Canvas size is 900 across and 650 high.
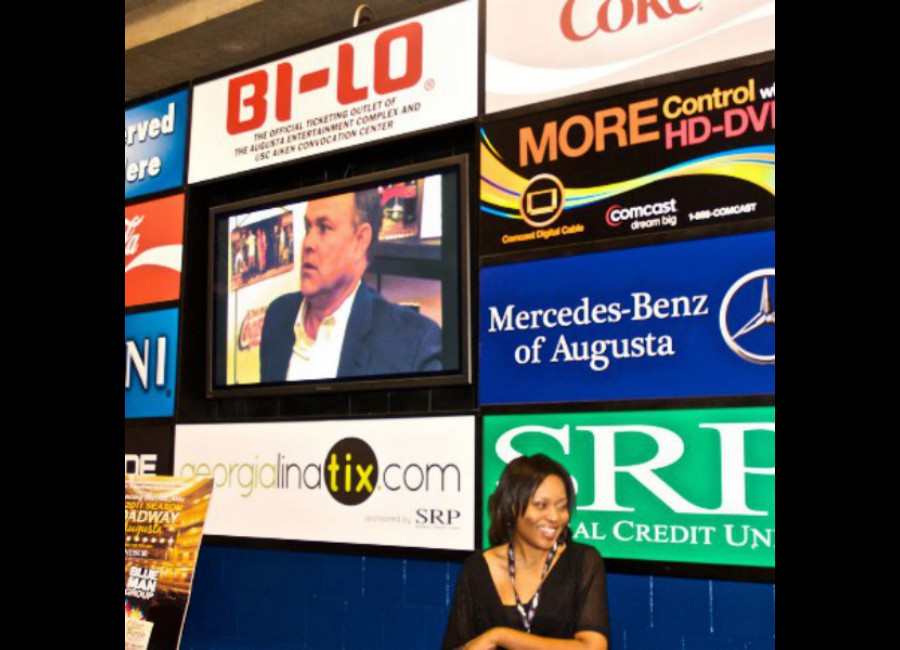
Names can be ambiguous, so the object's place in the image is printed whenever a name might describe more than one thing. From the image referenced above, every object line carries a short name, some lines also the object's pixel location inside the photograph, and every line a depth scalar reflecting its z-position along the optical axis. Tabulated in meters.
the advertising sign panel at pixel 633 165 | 3.42
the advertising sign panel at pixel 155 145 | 5.29
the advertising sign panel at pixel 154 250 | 5.19
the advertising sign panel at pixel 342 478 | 4.04
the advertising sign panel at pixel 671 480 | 3.27
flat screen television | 4.18
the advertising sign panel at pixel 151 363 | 5.11
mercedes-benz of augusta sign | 3.36
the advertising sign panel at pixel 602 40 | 3.50
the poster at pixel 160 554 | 4.47
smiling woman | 3.14
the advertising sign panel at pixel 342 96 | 4.24
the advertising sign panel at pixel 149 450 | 5.07
